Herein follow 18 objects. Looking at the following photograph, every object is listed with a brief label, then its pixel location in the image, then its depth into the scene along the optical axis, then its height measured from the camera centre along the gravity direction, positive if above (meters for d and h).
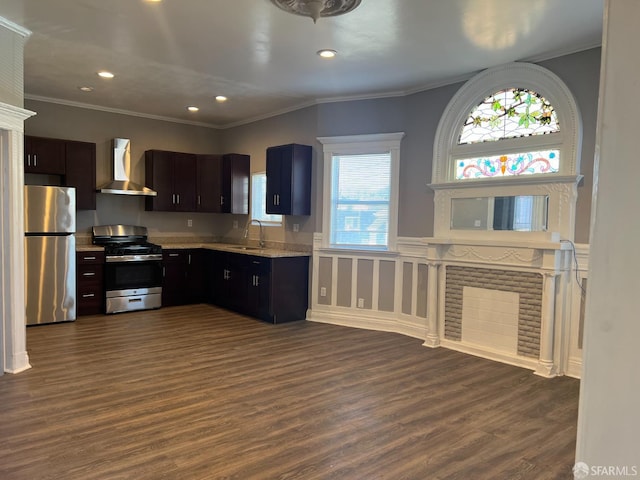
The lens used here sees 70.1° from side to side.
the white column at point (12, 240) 3.60 -0.24
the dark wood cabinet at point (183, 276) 6.57 -0.90
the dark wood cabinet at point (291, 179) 5.76 +0.50
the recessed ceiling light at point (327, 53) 4.07 +1.50
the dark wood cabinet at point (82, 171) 5.90 +0.54
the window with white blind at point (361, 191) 5.41 +0.36
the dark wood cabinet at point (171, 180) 6.70 +0.53
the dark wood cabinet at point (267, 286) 5.59 -0.88
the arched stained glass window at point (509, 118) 4.18 +1.03
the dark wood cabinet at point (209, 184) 7.04 +0.50
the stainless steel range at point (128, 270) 5.97 -0.76
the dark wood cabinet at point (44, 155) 5.57 +0.70
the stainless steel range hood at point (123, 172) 6.39 +0.59
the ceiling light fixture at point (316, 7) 3.09 +1.47
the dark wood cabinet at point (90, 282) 5.78 -0.89
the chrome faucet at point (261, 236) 6.71 -0.27
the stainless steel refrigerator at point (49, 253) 5.15 -0.48
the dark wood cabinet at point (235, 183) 6.92 +0.52
